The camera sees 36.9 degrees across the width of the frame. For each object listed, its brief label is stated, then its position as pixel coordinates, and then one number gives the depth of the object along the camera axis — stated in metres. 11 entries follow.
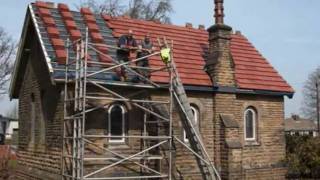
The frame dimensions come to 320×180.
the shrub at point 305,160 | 20.92
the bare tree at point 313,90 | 72.16
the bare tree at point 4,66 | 53.03
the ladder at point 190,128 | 14.58
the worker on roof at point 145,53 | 15.38
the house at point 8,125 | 60.51
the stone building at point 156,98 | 14.90
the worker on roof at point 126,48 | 15.32
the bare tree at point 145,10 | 39.56
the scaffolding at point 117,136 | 13.52
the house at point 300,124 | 79.81
